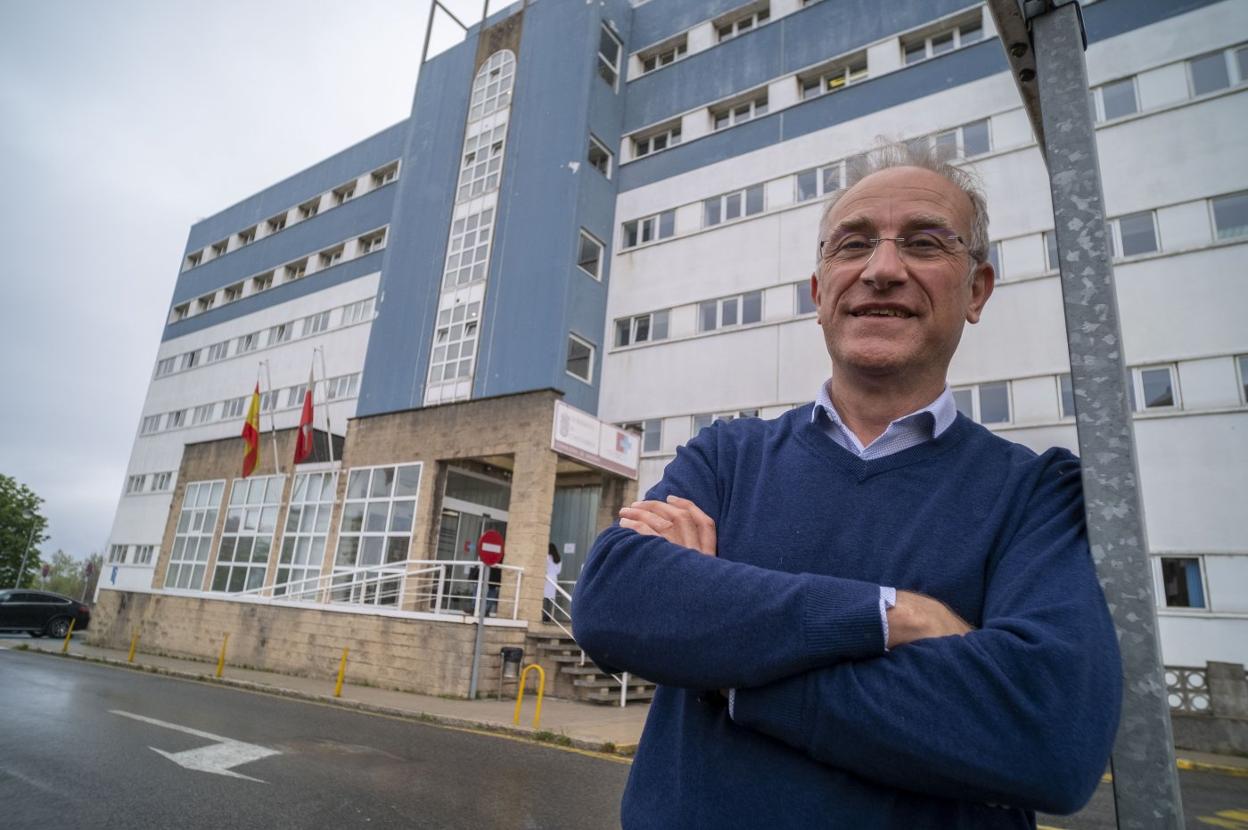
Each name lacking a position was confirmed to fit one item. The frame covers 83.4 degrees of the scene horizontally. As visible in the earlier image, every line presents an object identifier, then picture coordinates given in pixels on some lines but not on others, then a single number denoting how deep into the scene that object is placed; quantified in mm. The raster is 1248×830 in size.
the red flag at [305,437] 20062
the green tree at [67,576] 93000
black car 24391
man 1239
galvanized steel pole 1160
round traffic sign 12312
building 13352
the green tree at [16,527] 51969
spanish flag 22203
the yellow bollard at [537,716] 9250
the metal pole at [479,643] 12758
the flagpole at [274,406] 22031
